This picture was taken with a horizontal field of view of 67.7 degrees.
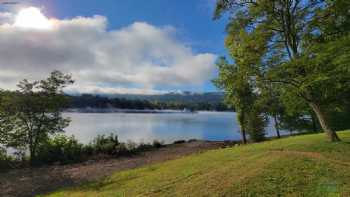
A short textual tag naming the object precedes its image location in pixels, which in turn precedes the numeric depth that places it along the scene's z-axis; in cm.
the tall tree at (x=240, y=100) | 1864
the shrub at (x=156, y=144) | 1988
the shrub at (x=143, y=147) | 1792
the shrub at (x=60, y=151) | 1389
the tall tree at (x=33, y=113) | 1317
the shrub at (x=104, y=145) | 1628
